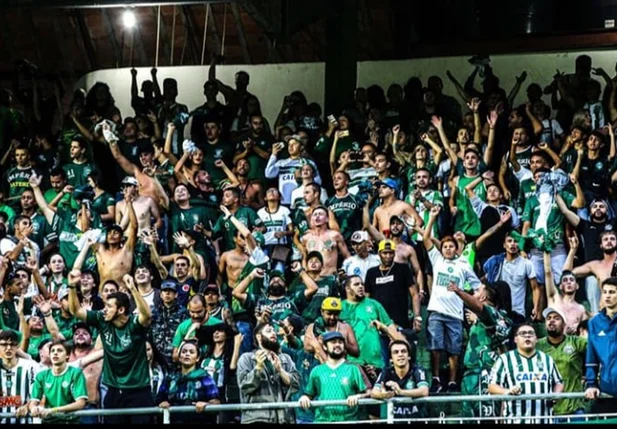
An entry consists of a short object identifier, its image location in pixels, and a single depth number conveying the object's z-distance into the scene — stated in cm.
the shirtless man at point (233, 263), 1897
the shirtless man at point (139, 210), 1972
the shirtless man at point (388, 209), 1895
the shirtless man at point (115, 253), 1927
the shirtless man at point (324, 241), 1866
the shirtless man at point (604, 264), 1786
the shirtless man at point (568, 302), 1738
